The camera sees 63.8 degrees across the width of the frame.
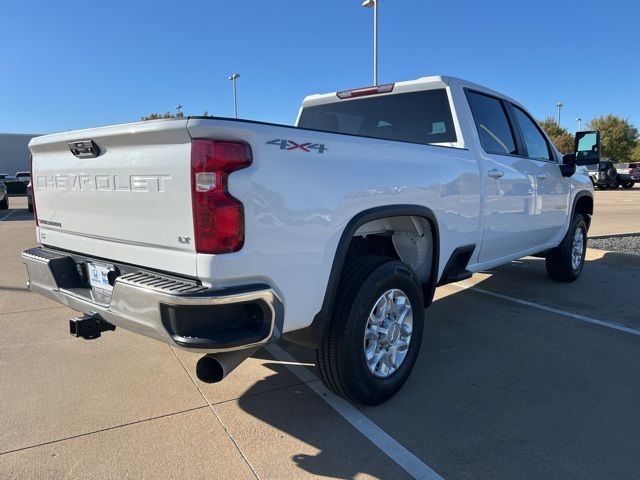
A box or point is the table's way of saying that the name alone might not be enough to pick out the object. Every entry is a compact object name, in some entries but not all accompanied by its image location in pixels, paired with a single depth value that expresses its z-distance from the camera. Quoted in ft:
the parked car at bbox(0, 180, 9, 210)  66.07
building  159.63
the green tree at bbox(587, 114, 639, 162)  205.87
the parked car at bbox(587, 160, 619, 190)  105.19
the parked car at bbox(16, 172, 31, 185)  128.24
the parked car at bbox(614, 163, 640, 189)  108.99
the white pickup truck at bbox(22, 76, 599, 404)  7.64
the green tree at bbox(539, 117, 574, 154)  183.94
